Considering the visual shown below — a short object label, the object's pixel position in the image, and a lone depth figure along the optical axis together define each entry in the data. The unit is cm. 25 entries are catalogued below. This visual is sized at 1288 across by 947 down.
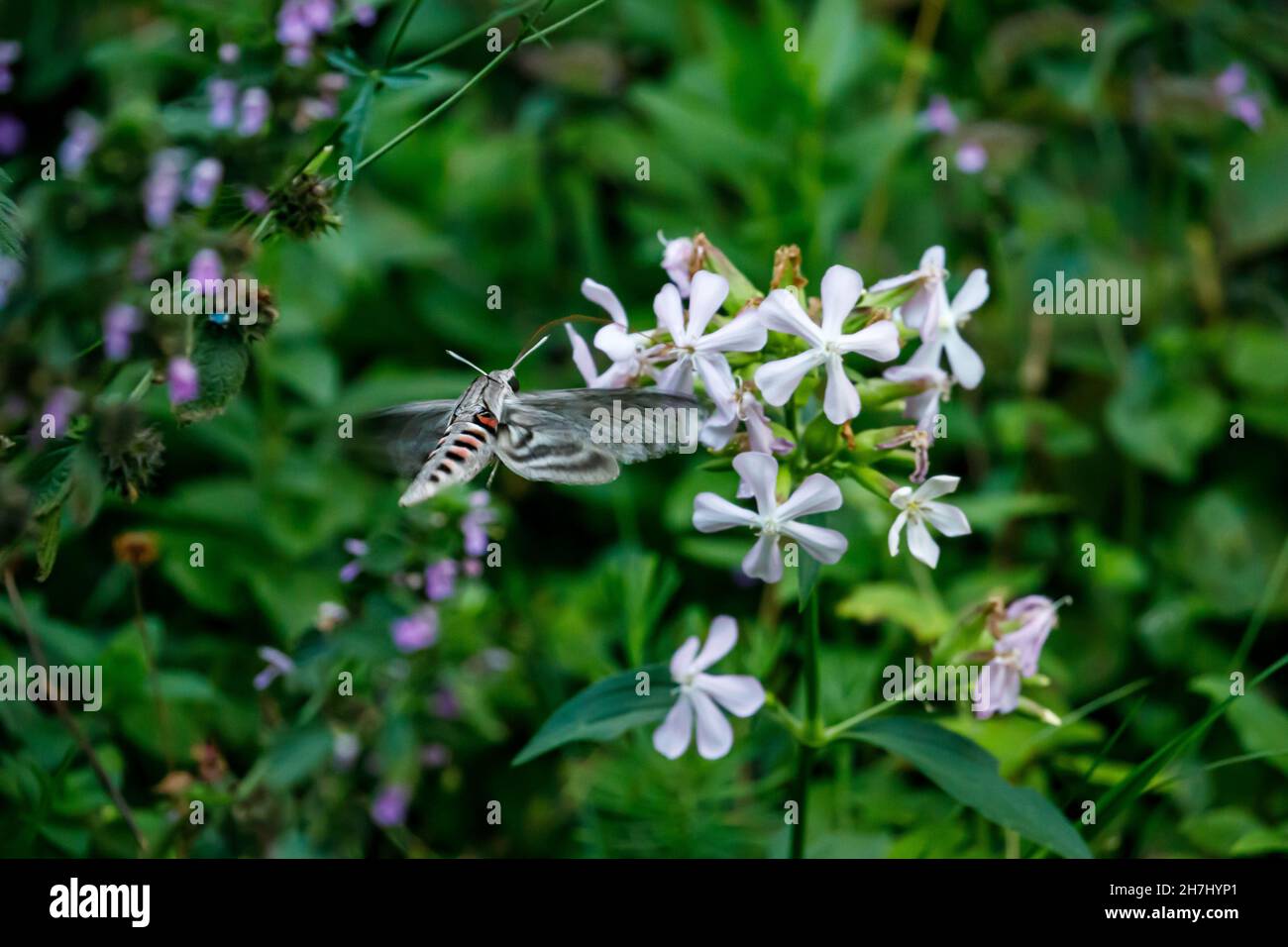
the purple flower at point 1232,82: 94
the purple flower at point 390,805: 76
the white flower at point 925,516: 64
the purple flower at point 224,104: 73
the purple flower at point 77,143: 78
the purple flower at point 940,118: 94
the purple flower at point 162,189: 63
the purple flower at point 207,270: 64
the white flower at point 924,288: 66
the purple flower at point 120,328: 62
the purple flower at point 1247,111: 92
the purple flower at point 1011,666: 66
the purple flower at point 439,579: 75
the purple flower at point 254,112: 75
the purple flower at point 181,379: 63
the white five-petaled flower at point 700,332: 64
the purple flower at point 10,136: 93
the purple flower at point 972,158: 88
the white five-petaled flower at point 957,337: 67
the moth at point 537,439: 64
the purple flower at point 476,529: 76
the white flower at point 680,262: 66
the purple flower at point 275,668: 74
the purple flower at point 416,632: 75
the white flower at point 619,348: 65
